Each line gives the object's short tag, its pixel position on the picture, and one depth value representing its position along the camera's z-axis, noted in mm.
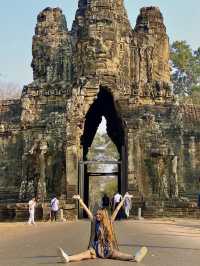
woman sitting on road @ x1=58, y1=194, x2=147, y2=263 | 9133
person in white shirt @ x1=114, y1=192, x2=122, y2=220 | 21342
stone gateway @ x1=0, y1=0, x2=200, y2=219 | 24266
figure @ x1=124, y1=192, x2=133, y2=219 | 21906
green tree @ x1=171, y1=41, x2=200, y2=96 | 51094
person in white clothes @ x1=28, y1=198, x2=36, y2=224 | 20328
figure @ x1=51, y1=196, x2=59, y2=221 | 20891
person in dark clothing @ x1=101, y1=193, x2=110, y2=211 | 23112
